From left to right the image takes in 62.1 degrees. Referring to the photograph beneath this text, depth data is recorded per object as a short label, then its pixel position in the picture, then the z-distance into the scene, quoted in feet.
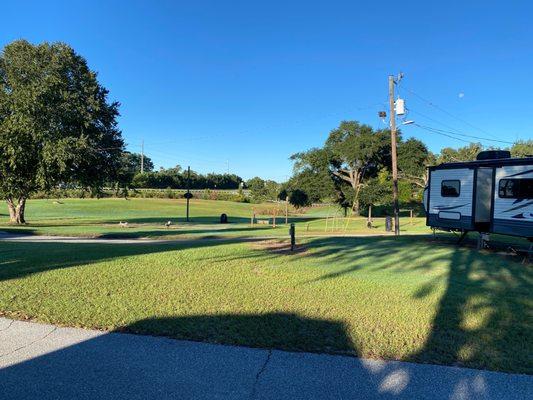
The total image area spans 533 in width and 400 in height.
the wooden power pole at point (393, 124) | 87.98
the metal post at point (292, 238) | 39.80
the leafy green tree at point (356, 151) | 168.86
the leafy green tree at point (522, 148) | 207.40
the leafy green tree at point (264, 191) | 279.08
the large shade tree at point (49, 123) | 88.58
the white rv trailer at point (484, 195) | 44.96
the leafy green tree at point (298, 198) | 178.00
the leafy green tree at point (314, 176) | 171.78
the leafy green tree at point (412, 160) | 170.60
